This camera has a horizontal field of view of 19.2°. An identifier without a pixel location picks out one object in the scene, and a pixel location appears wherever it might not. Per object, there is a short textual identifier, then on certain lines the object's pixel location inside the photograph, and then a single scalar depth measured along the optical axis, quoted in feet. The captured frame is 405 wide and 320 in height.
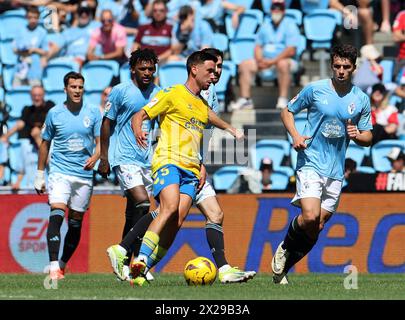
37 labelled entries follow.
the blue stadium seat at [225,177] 59.11
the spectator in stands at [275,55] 63.67
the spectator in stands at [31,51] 68.85
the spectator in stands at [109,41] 67.10
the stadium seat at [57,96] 65.77
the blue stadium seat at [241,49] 66.33
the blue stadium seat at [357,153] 59.21
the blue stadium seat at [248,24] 67.46
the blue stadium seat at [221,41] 67.41
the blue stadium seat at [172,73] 65.00
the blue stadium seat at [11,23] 70.95
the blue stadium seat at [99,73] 66.33
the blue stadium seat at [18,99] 66.13
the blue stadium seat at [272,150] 60.18
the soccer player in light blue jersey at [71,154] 44.88
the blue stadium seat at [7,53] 69.90
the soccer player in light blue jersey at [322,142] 38.52
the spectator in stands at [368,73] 62.69
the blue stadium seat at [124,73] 66.08
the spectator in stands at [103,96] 62.45
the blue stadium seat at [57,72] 67.10
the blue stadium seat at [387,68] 63.93
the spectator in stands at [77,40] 68.59
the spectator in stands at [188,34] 65.62
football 36.76
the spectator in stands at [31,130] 61.36
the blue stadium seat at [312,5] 67.67
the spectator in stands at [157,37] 65.46
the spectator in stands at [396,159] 56.65
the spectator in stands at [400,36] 64.40
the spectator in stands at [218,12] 68.03
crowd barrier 51.42
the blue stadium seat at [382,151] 58.75
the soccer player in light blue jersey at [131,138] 41.91
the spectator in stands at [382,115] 59.98
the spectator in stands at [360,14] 65.67
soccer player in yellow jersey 35.60
